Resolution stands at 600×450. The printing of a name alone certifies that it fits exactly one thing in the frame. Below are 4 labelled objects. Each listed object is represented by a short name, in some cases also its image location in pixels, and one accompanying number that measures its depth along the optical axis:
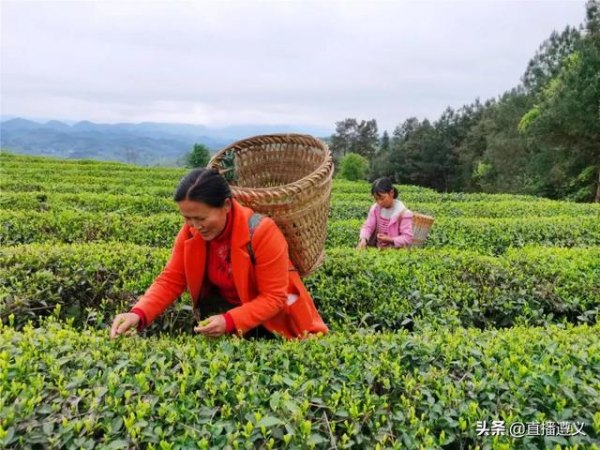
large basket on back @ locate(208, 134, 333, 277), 2.68
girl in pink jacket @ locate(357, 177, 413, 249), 5.08
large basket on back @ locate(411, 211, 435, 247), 5.76
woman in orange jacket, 2.42
